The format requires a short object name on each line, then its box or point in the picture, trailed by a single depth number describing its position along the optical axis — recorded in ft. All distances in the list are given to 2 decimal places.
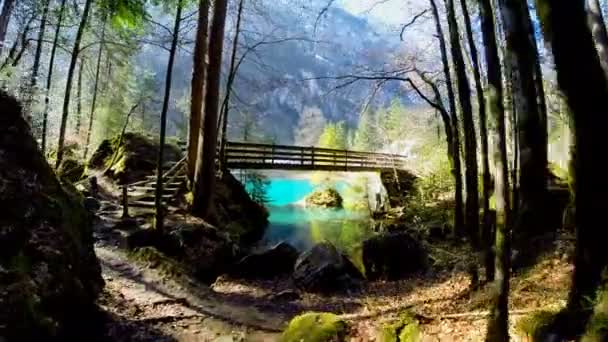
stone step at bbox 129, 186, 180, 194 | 42.22
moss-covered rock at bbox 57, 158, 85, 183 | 50.68
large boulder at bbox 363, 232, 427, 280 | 30.40
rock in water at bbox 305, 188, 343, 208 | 96.55
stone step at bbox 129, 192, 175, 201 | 41.47
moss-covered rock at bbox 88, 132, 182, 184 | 49.08
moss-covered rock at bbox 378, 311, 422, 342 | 13.49
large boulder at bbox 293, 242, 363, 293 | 27.58
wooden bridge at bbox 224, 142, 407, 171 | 54.19
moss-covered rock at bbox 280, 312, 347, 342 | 14.80
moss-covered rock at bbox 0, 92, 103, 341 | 12.38
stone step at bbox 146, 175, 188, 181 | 44.31
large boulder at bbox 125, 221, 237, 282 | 30.25
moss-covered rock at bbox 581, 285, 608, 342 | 9.20
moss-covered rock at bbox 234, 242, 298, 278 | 31.32
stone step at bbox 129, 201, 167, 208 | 40.04
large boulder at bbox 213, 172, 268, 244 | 44.98
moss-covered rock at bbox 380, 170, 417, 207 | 63.15
